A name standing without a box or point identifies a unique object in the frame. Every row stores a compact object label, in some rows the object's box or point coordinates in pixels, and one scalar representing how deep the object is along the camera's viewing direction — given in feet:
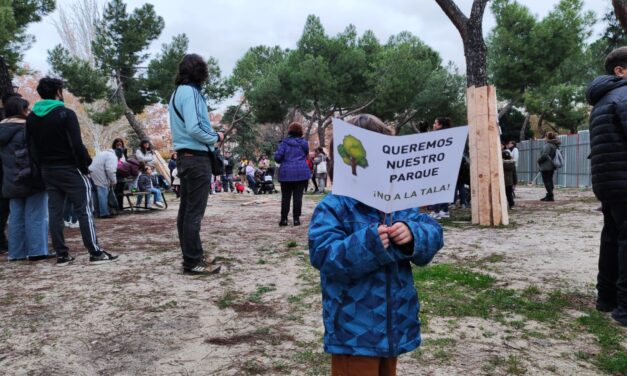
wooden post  23.82
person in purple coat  25.93
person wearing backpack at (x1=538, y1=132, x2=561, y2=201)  38.40
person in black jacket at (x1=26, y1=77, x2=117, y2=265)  16.89
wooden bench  37.17
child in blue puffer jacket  5.60
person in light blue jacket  15.11
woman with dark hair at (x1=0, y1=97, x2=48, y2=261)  18.10
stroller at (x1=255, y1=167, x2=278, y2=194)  63.82
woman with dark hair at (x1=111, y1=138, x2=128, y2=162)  37.72
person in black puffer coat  10.88
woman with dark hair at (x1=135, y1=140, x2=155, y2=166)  41.46
